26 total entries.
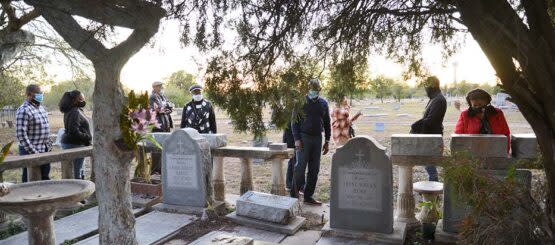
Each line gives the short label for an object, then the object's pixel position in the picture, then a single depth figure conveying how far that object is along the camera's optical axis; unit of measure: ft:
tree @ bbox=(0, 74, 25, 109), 48.49
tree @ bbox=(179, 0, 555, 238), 7.45
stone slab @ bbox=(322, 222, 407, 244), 14.99
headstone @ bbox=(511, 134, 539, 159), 13.87
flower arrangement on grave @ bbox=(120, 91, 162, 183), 11.57
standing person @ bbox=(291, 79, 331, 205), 19.44
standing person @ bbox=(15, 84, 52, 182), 18.99
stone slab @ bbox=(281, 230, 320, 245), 15.62
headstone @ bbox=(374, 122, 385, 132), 58.54
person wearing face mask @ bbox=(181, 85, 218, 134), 22.58
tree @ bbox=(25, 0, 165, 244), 9.29
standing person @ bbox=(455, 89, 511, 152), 15.40
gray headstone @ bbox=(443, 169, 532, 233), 14.21
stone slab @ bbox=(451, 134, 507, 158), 14.11
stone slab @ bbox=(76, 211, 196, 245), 15.80
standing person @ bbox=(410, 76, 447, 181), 18.15
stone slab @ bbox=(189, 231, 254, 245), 9.27
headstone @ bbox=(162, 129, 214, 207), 19.03
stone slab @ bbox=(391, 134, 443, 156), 15.11
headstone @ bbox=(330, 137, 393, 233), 15.29
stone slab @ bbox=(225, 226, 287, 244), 15.97
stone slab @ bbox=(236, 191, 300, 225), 16.78
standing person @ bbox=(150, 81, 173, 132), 23.98
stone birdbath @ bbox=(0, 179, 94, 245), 12.00
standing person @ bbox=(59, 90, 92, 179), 20.72
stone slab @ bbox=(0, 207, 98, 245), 15.95
